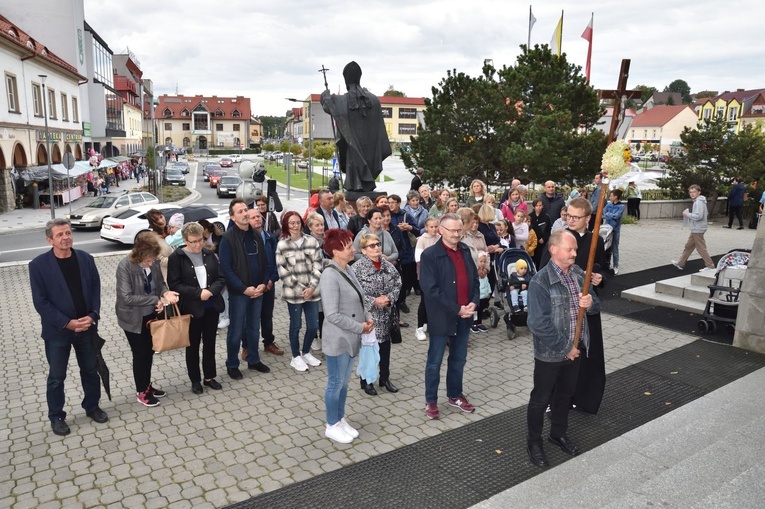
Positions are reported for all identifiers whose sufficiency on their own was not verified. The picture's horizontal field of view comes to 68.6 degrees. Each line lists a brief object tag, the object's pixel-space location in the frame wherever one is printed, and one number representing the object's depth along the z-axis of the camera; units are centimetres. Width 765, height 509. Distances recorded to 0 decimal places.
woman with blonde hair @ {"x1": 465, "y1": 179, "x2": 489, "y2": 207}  1011
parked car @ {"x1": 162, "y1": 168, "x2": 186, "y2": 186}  4481
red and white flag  1881
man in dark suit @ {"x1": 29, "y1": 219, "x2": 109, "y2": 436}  497
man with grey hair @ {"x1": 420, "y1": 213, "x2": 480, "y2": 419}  520
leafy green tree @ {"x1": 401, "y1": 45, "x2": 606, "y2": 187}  1818
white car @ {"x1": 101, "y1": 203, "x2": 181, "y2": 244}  1709
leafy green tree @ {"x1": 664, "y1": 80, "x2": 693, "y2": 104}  15499
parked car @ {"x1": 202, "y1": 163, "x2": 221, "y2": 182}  5353
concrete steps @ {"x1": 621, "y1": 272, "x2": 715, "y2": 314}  945
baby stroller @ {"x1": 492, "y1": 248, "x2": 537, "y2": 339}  805
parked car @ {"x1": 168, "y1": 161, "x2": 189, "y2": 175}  5272
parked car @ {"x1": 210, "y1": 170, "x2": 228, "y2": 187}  4572
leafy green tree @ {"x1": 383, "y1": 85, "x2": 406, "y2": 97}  13804
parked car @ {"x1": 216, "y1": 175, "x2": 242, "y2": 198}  3712
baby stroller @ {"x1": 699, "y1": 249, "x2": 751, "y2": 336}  804
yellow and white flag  2333
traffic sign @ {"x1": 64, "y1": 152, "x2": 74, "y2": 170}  2427
